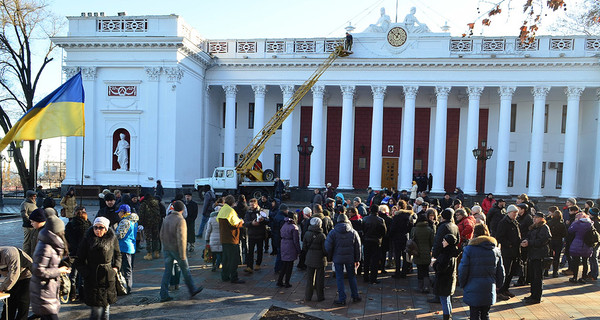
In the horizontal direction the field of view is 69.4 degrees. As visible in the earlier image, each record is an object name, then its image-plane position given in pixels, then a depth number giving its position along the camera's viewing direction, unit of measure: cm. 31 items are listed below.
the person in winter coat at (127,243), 785
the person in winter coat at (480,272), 565
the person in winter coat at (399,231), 968
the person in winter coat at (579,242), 945
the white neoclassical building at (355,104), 2652
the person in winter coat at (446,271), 617
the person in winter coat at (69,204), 1285
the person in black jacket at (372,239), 884
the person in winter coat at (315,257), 768
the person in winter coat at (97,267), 560
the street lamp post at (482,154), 2218
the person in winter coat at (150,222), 1072
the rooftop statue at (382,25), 2834
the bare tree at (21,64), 2758
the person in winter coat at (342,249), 760
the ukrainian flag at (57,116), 948
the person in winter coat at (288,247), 854
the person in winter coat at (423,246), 846
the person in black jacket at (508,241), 830
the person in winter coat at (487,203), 1475
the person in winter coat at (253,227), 967
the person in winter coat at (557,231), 949
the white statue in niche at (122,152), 2665
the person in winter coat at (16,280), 508
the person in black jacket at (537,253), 809
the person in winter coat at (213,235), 912
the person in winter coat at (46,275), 523
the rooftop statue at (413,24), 2795
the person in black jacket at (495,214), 1068
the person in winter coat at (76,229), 739
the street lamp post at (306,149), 2520
